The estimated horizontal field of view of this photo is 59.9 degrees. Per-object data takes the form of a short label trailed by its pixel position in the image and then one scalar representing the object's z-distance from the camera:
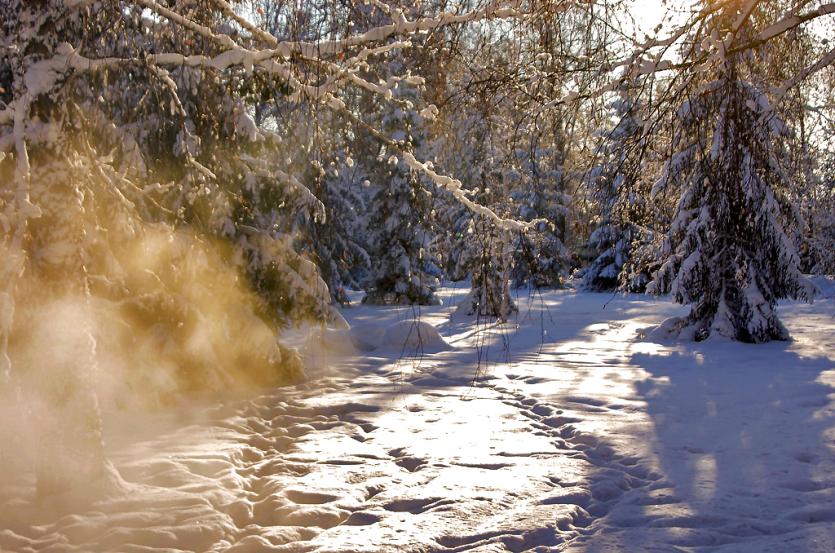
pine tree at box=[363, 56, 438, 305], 25.77
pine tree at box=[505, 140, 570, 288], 33.00
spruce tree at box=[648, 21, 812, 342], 13.62
